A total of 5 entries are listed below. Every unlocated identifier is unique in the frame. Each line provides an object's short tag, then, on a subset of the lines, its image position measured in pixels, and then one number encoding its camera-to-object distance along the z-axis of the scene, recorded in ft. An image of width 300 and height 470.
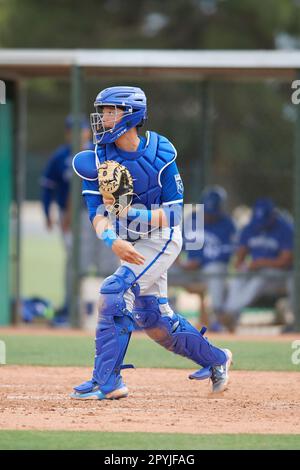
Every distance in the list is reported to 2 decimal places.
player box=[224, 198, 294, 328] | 37.24
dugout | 35.35
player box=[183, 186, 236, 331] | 38.81
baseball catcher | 18.86
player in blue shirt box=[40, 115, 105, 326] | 38.59
